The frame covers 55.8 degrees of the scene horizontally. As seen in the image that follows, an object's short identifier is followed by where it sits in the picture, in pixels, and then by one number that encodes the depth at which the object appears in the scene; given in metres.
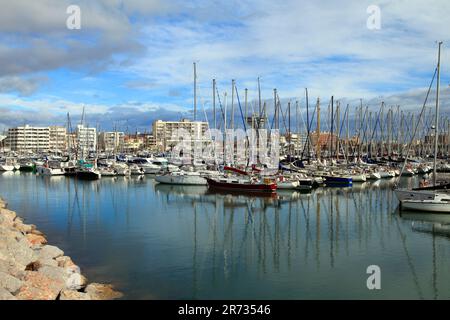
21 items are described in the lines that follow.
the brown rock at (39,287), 12.49
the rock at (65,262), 17.17
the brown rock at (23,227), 22.92
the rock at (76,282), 15.18
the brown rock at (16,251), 15.66
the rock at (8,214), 24.86
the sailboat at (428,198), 30.41
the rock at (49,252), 17.75
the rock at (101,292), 14.29
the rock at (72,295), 12.76
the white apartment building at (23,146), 194.24
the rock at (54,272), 14.82
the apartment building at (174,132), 153.14
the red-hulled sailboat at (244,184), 43.28
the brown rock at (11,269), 13.65
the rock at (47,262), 16.00
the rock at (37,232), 23.95
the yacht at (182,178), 51.22
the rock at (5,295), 11.38
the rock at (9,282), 12.32
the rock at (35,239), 21.14
